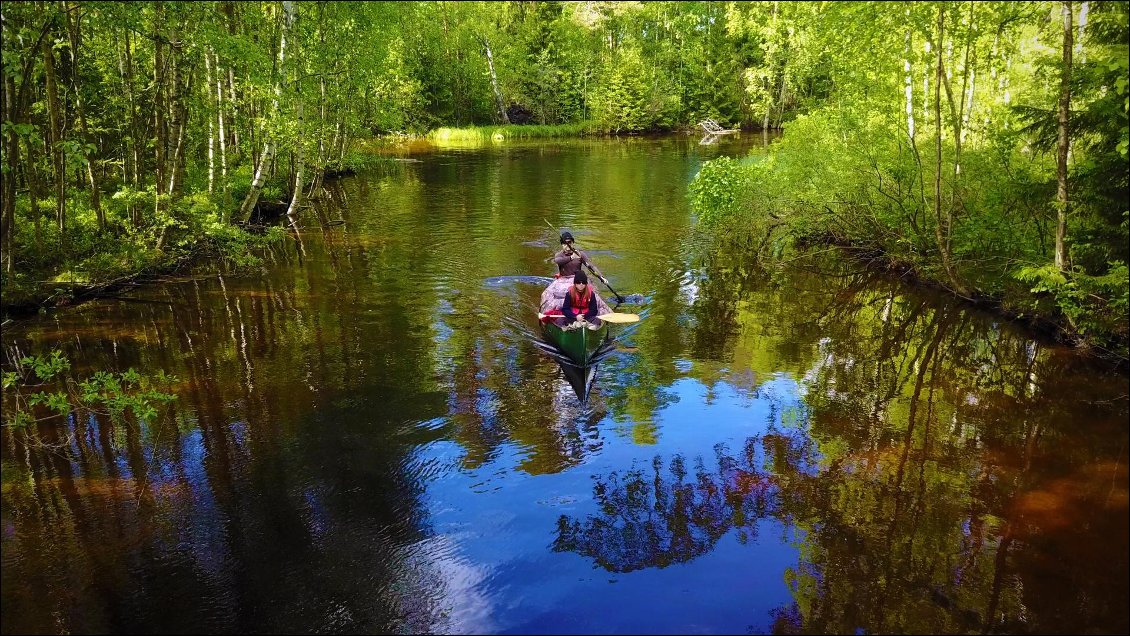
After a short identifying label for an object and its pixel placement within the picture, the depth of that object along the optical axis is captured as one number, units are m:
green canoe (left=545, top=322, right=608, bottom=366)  11.74
